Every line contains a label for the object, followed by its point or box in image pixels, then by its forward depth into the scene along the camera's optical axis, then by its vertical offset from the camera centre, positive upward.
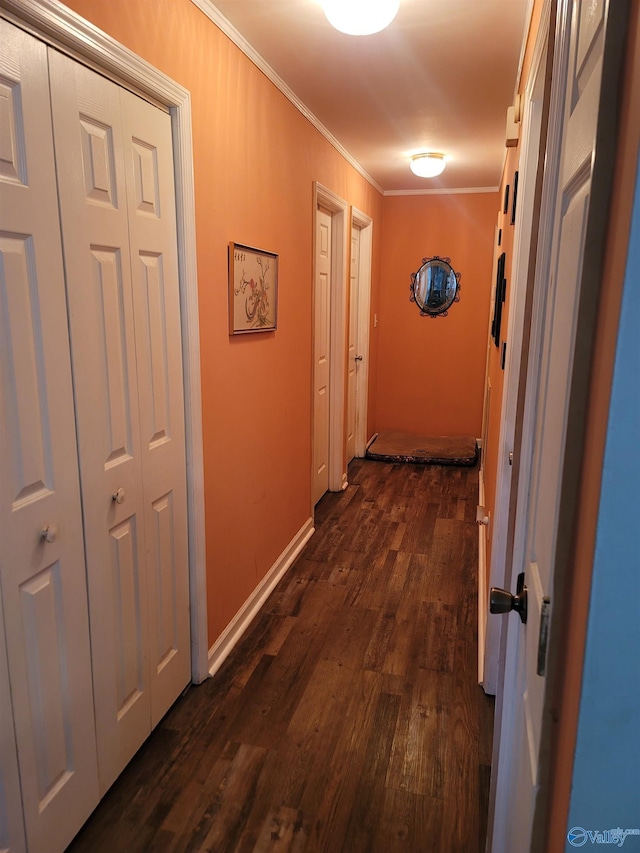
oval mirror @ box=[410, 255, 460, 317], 5.47 +0.32
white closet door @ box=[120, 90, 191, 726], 1.63 -0.21
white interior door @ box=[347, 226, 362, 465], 4.91 -0.24
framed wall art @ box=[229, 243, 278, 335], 2.24 +0.12
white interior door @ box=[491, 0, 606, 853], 0.61 -0.11
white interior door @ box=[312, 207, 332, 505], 3.87 -0.25
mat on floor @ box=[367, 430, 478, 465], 5.11 -1.19
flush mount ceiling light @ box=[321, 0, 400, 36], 1.75 +0.94
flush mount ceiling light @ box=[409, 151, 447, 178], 3.94 +1.07
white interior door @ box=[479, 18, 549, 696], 1.70 -0.07
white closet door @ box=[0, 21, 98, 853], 1.20 -0.38
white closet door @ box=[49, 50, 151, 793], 1.37 -0.19
